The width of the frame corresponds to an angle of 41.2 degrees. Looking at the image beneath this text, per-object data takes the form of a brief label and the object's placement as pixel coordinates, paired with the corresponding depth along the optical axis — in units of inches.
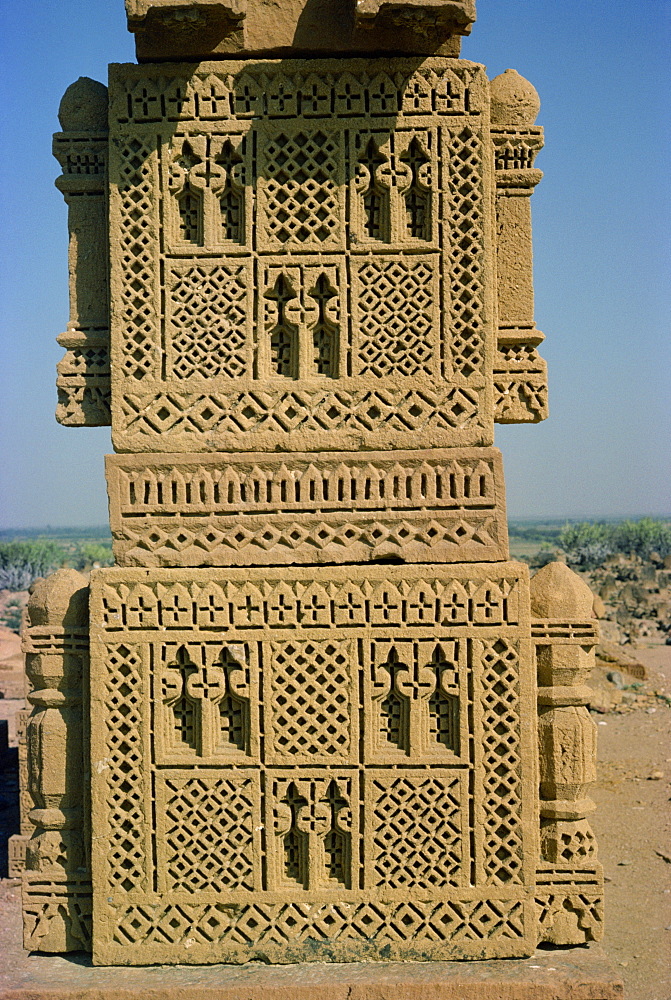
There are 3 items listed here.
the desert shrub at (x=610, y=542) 1242.6
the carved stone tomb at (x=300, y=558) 154.9
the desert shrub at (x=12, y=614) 851.4
